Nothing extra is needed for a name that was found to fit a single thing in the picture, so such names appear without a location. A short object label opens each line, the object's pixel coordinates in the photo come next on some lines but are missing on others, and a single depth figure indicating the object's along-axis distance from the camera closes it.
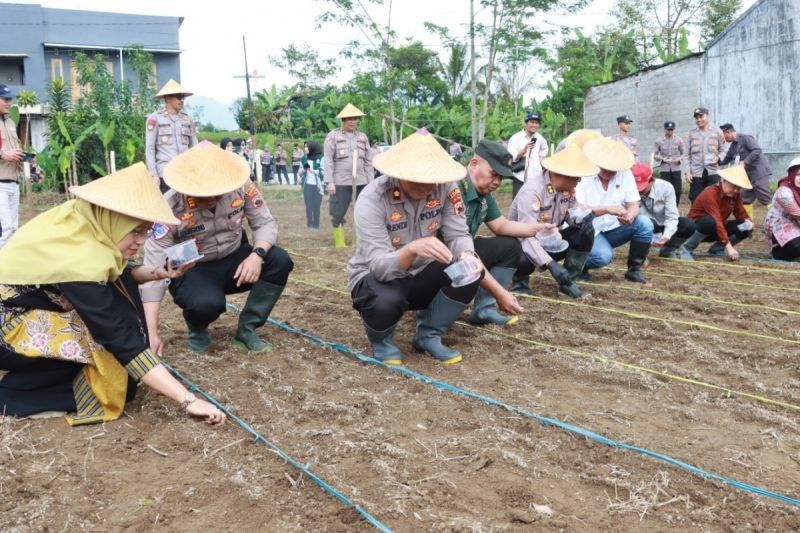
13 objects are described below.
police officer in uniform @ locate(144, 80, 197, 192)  7.04
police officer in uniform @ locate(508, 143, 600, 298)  4.75
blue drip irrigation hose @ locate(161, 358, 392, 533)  2.15
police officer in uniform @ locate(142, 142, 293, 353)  3.53
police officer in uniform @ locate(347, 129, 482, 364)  3.43
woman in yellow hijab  2.66
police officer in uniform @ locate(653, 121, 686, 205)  10.48
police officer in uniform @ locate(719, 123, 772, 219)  8.91
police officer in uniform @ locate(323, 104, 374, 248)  8.73
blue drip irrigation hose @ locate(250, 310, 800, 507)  2.35
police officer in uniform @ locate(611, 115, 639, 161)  10.12
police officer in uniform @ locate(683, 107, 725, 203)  9.95
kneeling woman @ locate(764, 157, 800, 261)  6.28
